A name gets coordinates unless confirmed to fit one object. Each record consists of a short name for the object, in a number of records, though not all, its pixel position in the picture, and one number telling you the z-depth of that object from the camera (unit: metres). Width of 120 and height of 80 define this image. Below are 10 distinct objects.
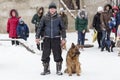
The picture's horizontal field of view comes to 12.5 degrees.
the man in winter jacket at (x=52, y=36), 12.66
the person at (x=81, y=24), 19.77
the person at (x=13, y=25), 19.39
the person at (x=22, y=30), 19.27
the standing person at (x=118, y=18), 19.27
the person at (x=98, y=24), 20.50
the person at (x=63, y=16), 20.73
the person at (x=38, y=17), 18.91
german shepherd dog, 12.66
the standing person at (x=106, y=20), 19.50
